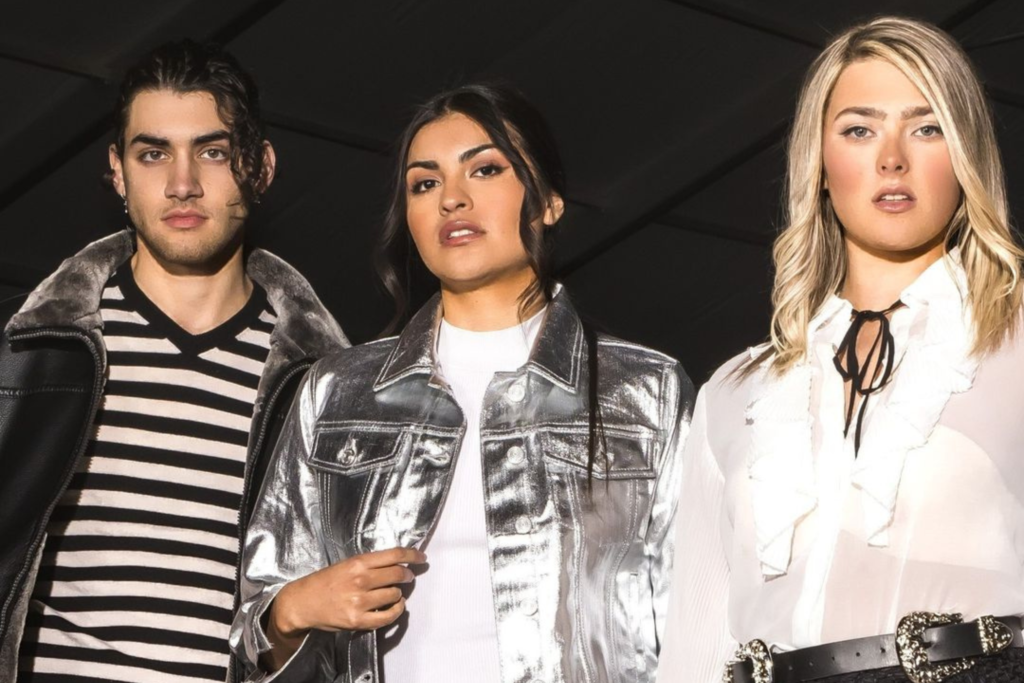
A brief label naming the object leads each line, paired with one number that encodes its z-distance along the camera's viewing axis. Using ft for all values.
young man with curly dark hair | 13.09
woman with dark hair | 11.56
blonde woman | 9.66
